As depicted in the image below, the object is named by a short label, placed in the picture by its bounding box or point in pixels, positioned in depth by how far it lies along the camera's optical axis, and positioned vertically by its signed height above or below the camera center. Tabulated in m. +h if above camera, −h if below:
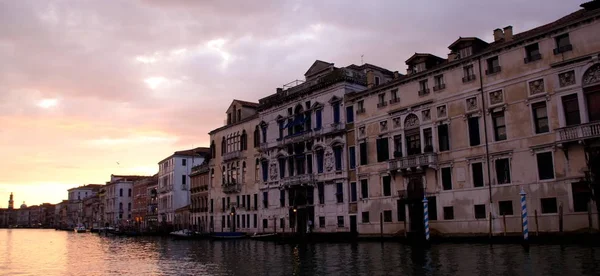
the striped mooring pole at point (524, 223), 23.56 -0.55
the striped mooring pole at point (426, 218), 29.02 -0.23
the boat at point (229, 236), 46.41 -1.31
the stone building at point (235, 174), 49.91 +4.55
